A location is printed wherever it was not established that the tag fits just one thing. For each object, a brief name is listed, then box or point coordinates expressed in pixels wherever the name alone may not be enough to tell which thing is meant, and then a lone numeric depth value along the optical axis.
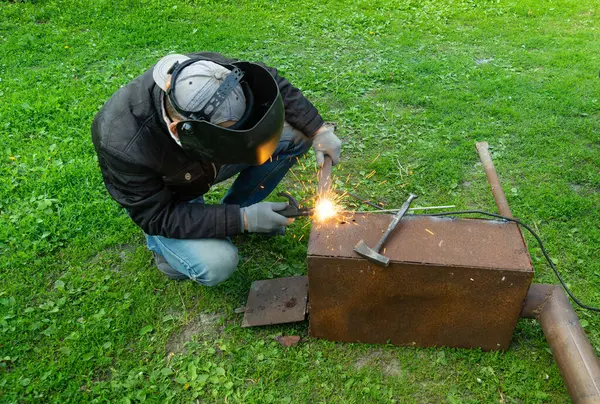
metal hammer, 2.56
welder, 2.31
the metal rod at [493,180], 2.98
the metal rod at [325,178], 2.99
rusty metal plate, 3.22
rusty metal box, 2.62
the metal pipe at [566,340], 2.43
